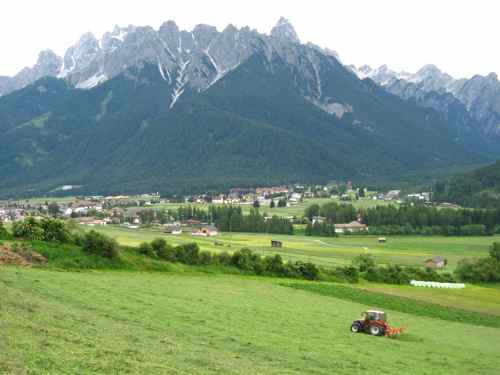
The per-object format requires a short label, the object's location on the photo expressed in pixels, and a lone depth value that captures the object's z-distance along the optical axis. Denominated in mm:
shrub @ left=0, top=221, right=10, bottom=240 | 58312
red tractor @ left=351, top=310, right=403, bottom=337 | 41094
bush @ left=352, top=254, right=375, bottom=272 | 82438
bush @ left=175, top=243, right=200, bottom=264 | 68375
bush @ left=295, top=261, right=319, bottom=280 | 73375
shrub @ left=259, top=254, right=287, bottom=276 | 73188
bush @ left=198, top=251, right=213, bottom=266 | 69000
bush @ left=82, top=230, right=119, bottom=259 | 59281
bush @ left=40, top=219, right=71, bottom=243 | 59781
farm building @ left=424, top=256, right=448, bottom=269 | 99475
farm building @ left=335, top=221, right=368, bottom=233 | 157000
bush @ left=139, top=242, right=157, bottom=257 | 66500
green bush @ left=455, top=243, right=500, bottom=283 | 88875
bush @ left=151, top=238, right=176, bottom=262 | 67250
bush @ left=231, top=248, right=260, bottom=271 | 71500
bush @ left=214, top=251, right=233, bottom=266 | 71125
